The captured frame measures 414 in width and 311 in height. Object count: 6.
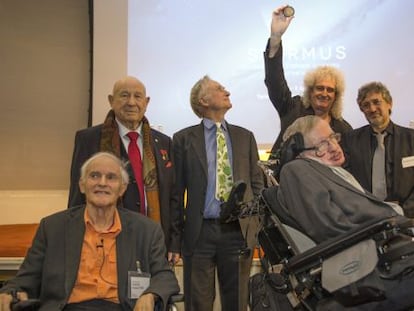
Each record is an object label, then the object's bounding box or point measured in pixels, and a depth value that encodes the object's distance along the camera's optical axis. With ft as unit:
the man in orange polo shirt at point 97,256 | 6.50
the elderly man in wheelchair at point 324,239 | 5.57
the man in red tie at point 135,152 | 8.07
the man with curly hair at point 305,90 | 9.57
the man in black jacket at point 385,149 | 9.20
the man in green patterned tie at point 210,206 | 8.43
